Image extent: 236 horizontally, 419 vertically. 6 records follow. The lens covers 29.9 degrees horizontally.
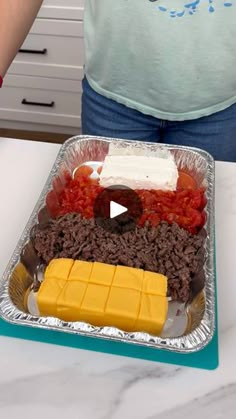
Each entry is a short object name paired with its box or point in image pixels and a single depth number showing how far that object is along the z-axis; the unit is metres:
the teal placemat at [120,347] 0.52
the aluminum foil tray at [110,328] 0.50
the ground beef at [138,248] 0.58
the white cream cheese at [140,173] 0.74
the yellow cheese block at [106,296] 0.51
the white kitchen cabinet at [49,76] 1.55
